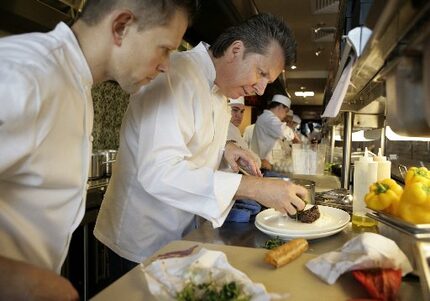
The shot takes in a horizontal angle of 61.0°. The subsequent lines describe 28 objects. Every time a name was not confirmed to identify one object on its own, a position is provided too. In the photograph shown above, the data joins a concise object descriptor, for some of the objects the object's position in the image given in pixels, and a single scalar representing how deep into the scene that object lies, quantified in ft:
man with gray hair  3.61
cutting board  2.34
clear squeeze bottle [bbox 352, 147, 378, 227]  4.15
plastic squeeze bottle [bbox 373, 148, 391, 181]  4.35
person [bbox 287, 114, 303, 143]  25.59
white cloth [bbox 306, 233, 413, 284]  2.48
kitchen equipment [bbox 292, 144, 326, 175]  10.06
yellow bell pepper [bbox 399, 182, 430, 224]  2.96
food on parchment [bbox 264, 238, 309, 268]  2.80
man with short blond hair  2.19
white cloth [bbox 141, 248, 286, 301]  2.18
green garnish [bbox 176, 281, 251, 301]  2.03
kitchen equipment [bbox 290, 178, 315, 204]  4.81
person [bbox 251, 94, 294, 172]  14.55
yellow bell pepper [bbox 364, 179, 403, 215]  3.35
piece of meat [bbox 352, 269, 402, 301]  2.30
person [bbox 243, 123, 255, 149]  18.09
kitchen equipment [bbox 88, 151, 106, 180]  8.00
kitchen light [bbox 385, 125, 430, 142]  5.53
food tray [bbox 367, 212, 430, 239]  2.65
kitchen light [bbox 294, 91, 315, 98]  38.50
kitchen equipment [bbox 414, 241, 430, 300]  2.10
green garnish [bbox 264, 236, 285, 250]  3.33
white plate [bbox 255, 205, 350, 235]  3.63
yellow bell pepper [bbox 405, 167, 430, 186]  3.20
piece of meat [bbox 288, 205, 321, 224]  3.92
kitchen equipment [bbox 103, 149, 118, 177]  8.48
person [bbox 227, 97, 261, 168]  11.69
